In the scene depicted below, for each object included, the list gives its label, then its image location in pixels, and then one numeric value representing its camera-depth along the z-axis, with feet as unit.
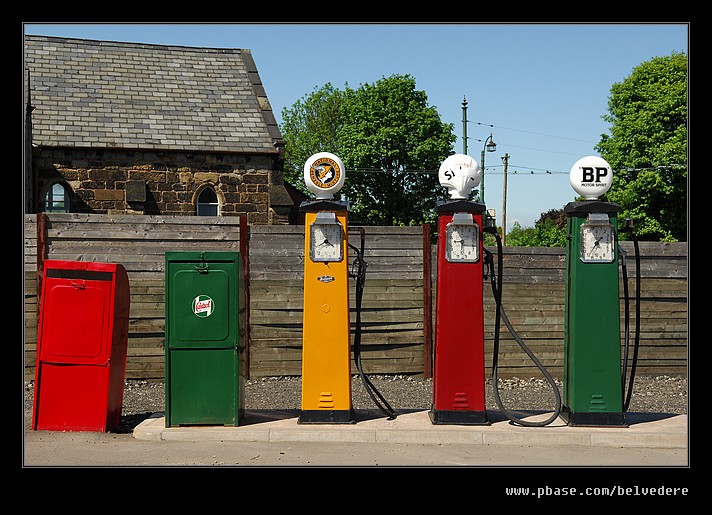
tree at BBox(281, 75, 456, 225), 126.82
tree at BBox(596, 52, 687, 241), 118.83
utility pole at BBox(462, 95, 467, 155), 120.88
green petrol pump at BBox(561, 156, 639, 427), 23.61
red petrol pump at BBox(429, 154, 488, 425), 23.70
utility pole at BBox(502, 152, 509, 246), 135.23
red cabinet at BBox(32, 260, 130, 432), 24.43
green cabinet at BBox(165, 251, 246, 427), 23.84
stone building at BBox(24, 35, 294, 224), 62.64
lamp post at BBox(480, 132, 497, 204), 122.42
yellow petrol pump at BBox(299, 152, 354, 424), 23.62
